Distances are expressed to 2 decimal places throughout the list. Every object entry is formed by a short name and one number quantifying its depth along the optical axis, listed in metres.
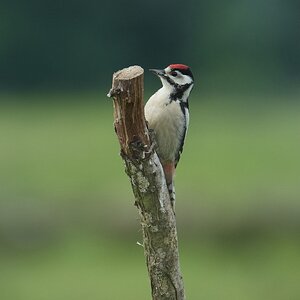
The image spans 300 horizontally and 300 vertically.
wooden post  12.01
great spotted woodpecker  14.19
